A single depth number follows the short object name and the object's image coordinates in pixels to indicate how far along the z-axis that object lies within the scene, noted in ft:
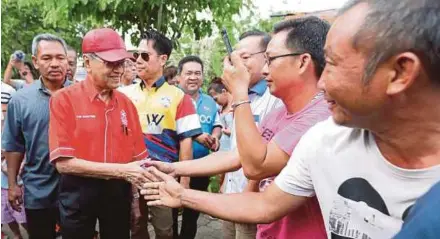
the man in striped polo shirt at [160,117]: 13.66
